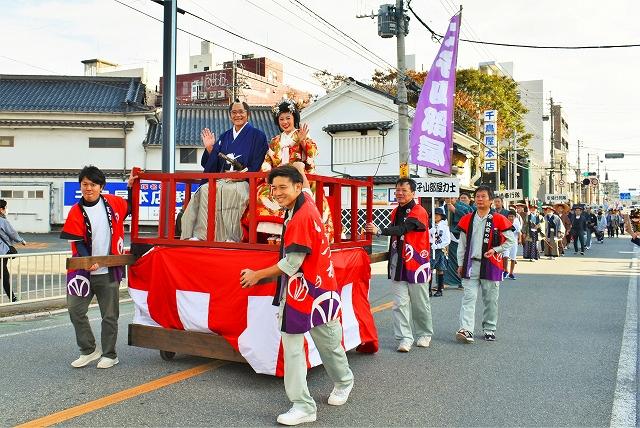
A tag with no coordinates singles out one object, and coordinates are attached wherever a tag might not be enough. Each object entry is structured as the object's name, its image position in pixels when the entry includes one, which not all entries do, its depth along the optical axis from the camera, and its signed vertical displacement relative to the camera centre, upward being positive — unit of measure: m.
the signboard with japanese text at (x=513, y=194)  27.58 +0.98
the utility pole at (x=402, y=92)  17.83 +3.76
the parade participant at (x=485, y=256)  7.45 -0.51
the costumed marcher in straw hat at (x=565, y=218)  25.61 -0.09
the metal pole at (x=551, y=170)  51.57 +4.04
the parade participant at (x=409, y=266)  6.78 -0.59
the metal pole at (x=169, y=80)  9.50 +2.11
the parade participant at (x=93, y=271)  5.64 -0.55
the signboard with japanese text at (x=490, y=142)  31.30 +3.95
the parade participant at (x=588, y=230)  27.69 -0.67
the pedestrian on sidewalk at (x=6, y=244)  9.54 -0.54
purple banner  12.73 +2.22
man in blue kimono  5.83 +0.47
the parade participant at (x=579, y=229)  25.53 -0.56
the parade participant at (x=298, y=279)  4.19 -0.47
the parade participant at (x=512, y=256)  14.78 -1.03
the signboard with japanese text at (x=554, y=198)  36.75 +1.10
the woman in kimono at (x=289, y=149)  5.79 +0.66
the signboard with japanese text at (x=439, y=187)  13.95 +0.66
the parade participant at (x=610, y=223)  42.38 -0.48
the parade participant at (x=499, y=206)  15.33 +0.25
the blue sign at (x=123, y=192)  20.19 +0.75
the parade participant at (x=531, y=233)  20.19 -0.59
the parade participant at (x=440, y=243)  11.66 -0.55
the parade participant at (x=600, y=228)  34.59 -0.70
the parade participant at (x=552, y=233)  22.25 -0.64
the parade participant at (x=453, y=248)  12.32 -0.70
